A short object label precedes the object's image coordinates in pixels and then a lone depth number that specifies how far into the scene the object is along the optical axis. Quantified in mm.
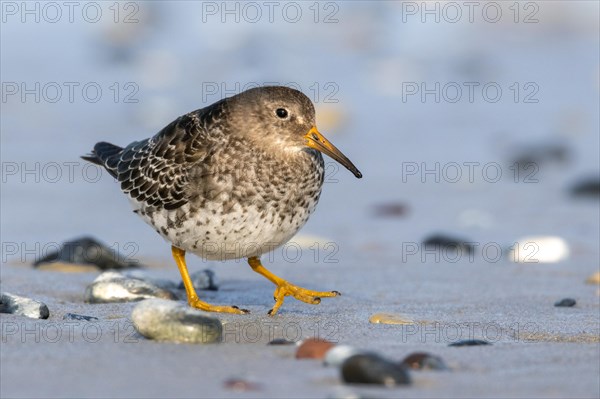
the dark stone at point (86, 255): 16875
